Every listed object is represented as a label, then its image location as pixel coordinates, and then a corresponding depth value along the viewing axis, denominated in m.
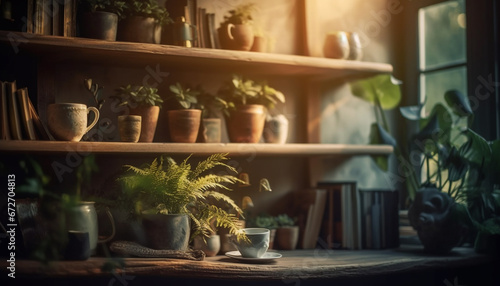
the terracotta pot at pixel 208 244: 2.60
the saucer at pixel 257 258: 2.46
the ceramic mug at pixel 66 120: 2.35
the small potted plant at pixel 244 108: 2.77
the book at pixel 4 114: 2.26
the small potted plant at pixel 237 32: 2.75
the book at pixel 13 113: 2.28
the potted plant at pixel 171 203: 2.39
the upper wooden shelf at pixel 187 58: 2.34
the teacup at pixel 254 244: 2.48
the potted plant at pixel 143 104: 2.57
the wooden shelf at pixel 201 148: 2.29
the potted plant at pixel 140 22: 2.58
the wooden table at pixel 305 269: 2.16
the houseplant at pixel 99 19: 2.47
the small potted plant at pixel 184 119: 2.63
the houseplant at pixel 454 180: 2.73
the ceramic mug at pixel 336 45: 2.97
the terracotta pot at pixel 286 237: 2.87
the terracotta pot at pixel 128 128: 2.50
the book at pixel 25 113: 2.30
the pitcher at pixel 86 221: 2.27
